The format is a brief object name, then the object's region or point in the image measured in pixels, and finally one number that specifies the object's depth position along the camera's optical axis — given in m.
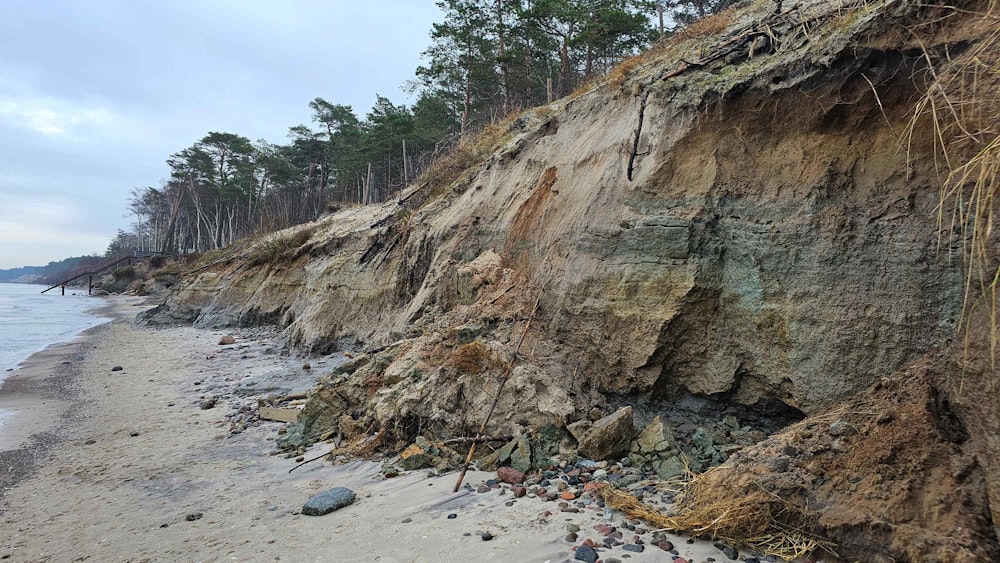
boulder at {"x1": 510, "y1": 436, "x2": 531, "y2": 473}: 4.07
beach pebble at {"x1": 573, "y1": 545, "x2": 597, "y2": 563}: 2.76
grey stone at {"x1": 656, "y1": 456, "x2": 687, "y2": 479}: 3.64
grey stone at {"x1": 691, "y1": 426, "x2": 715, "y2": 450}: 4.00
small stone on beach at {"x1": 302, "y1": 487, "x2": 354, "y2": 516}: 3.80
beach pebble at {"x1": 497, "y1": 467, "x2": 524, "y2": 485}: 3.88
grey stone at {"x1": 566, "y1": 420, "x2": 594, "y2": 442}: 4.31
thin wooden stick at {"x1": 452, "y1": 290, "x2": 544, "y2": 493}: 3.99
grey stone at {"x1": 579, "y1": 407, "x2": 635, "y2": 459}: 4.05
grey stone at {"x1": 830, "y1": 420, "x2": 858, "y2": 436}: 3.04
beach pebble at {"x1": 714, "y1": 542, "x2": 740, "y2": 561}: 2.71
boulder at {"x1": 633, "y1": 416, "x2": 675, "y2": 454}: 3.96
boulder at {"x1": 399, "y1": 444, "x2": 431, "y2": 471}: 4.45
